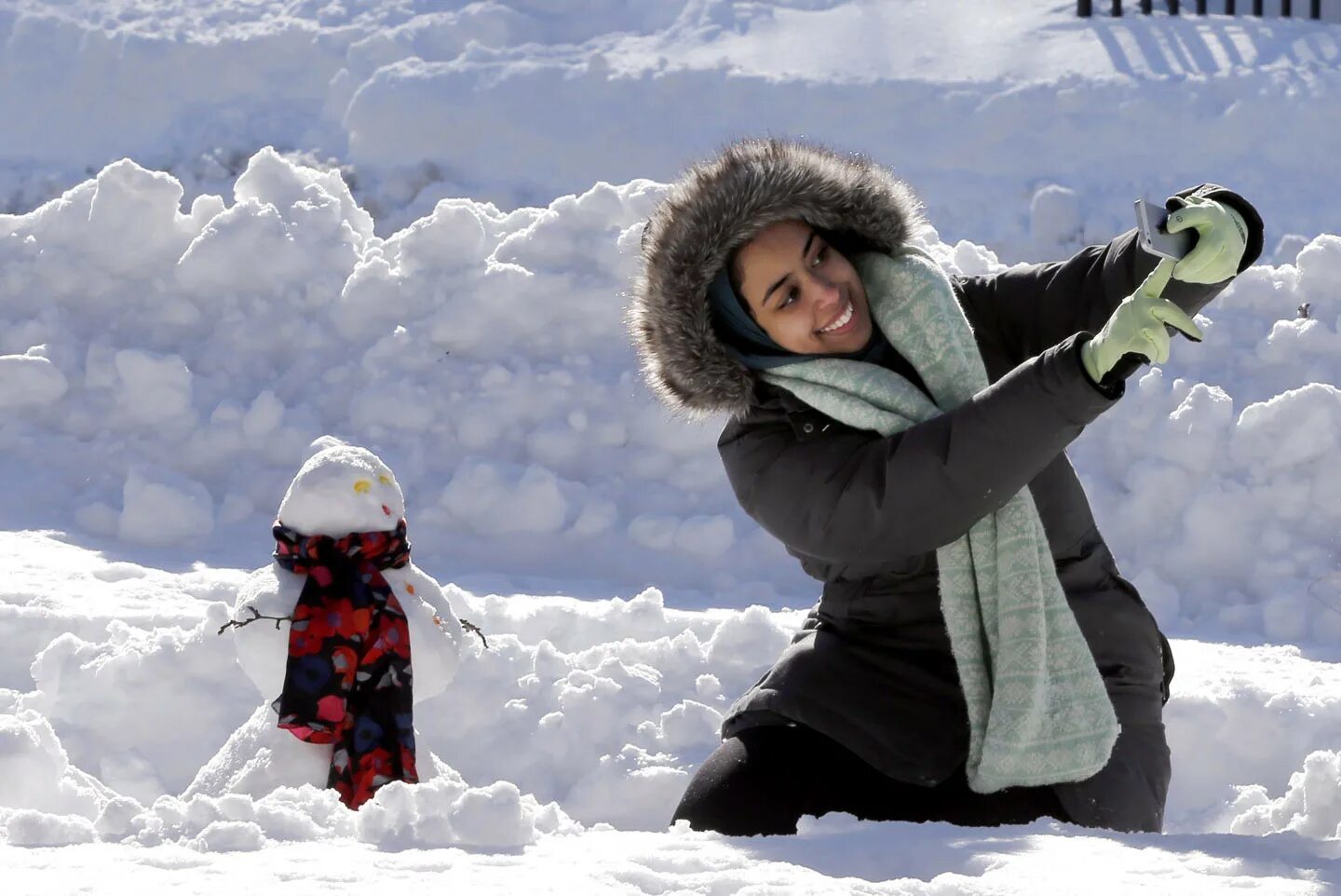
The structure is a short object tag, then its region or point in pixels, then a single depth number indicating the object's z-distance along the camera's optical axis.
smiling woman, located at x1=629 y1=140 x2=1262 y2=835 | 5.73
